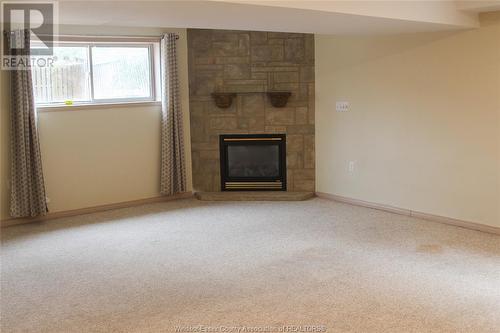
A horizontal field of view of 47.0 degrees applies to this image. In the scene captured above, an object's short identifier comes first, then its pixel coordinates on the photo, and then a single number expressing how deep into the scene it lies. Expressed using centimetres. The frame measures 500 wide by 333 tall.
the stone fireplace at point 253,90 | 700
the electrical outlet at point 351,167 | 673
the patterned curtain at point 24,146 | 576
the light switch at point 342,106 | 670
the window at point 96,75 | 627
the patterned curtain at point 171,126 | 686
